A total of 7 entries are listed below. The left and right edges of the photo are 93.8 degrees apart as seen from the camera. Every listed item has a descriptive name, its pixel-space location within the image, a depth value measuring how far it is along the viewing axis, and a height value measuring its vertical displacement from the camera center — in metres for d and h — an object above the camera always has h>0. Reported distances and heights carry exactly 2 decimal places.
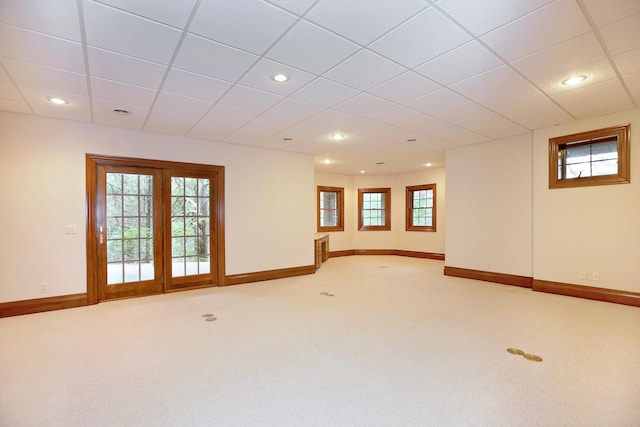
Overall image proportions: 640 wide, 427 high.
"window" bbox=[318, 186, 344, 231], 9.26 +0.04
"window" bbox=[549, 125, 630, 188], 4.14 +0.75
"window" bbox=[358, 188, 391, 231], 9.77 +0.03
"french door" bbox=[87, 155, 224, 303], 4.46 -0.25
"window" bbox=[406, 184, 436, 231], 8.84 +0.05
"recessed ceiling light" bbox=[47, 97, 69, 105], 3.48 +1.32
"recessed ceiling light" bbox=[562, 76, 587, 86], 3.08 +1.34
